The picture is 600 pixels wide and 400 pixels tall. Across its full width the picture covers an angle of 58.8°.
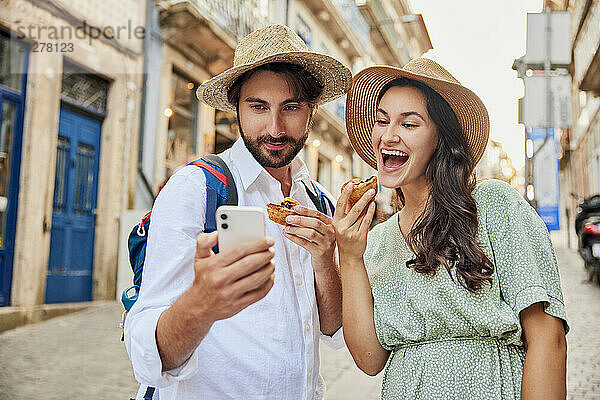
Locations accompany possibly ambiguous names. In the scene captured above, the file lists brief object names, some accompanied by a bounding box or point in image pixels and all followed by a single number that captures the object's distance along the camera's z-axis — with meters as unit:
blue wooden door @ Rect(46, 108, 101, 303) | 8.06
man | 1.32
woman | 1.93
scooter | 9.29
